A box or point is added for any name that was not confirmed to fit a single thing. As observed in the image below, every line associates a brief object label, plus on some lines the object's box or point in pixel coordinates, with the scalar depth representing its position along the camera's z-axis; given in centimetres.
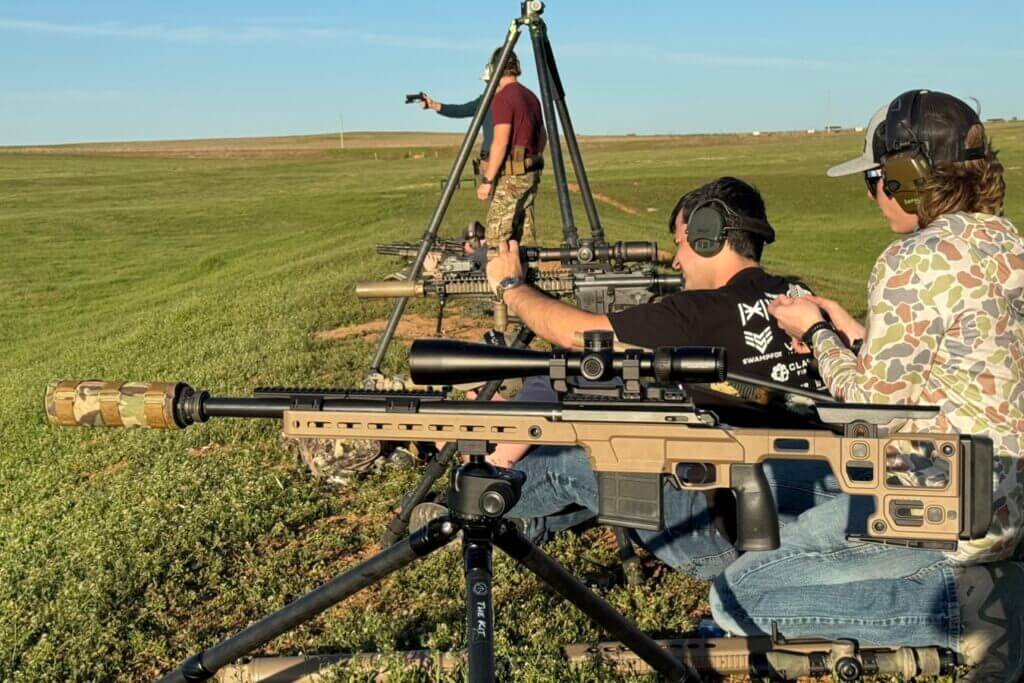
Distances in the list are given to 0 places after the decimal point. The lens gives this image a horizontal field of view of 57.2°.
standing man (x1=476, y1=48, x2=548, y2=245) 941
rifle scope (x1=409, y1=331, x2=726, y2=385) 269
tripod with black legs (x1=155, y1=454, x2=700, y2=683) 283
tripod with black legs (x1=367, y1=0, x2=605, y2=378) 758
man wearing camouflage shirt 315
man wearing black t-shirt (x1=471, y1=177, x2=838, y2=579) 399
